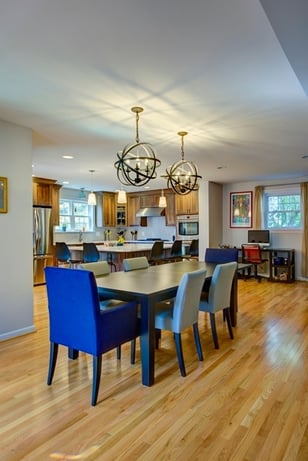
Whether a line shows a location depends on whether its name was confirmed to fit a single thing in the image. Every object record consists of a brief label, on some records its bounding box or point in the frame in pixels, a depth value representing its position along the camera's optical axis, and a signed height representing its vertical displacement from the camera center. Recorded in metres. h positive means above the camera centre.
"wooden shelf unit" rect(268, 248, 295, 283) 7.03 -0.88
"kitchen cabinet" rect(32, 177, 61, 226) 7.01 +0.80
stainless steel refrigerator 6.57 -0.24
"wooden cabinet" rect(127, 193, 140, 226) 9.64 +0.61
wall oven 8.46 +0.00
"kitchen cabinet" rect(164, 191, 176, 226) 8.91 +0.52
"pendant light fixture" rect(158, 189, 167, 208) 6.36 +0.52
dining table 2.51 -0.54
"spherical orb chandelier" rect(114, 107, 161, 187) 3.03 +0.64
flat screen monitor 7.42 -0.26
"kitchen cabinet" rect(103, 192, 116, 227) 9.40 +0.58
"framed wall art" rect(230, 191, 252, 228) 7.90 +0.45
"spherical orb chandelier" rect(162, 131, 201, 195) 3.84 +0.61
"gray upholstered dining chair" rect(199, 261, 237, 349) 3.26 -0.71
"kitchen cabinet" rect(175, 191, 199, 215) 8.43 +0.65
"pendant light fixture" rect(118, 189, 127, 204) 5.78 +0.57
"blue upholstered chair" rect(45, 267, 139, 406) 2.24 -0.70
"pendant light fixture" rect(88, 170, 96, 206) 6.16 +0.58
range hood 9.08 +0.46
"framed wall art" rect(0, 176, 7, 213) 3.48 +0.39
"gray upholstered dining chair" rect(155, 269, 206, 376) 2.70 -0.78
